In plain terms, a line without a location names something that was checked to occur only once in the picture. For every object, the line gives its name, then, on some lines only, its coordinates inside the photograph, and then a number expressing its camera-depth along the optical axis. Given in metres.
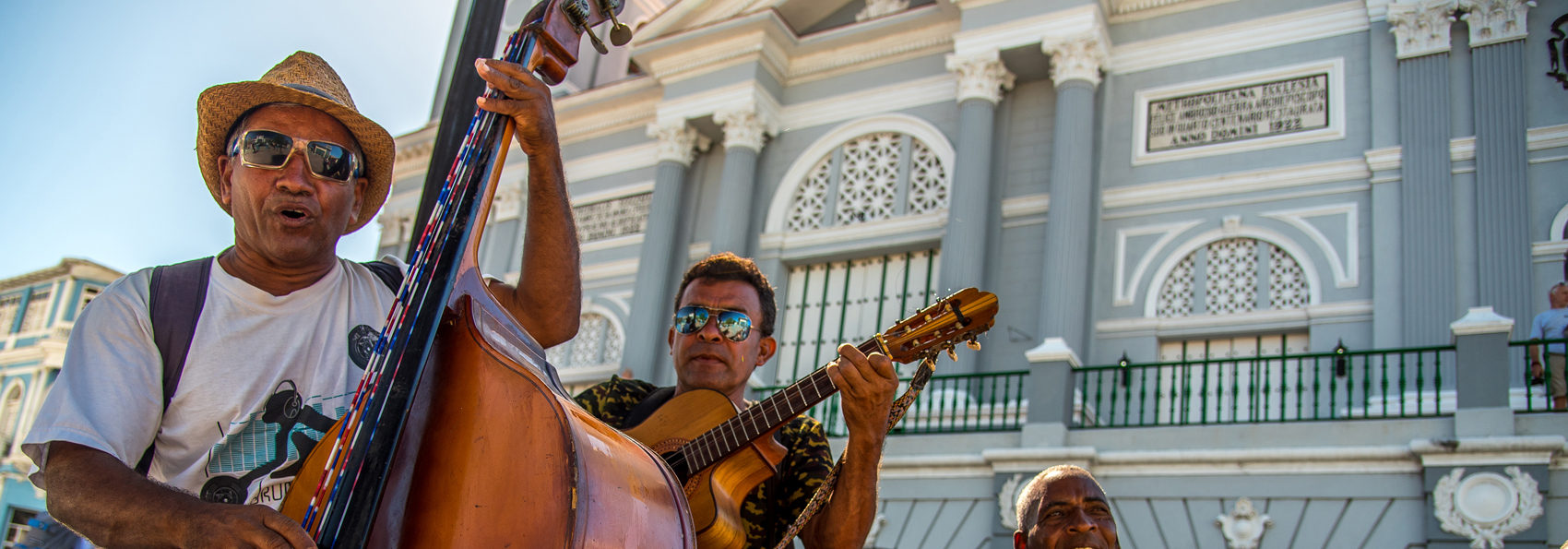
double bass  1.47
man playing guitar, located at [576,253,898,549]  2.55
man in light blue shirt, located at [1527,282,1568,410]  9.77
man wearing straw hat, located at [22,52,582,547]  1.73
